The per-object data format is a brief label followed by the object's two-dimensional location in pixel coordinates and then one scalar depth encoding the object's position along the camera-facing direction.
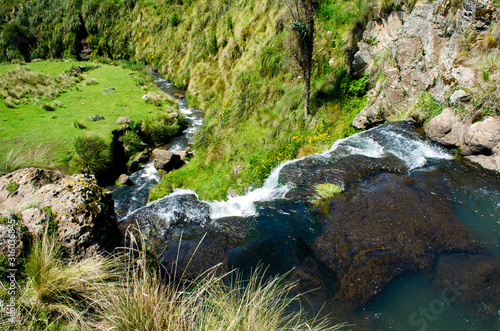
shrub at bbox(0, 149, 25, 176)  5.20
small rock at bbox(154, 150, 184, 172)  9.81
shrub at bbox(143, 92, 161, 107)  14.43
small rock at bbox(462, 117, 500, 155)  6.09
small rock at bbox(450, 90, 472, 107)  6.69
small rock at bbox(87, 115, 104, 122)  11.48
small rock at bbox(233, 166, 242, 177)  8.56
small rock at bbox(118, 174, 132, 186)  8.97
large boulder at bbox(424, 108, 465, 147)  6.83
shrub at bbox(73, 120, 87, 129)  10.71
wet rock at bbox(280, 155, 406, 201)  6.47
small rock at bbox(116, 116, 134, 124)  11.46
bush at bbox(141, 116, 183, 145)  11.68
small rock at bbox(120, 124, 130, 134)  10.98
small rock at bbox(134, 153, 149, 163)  10.22
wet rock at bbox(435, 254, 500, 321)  3.56
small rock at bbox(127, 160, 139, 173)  9.79
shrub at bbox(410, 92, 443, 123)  7.54
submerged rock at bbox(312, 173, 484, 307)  4.06
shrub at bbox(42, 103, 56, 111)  12.09
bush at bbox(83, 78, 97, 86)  16.23
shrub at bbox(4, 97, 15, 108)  11.78
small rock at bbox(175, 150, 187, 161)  10.69
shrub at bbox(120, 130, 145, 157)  10.52
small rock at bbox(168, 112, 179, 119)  13.06
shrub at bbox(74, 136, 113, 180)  8.79
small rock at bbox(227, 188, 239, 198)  7.69
